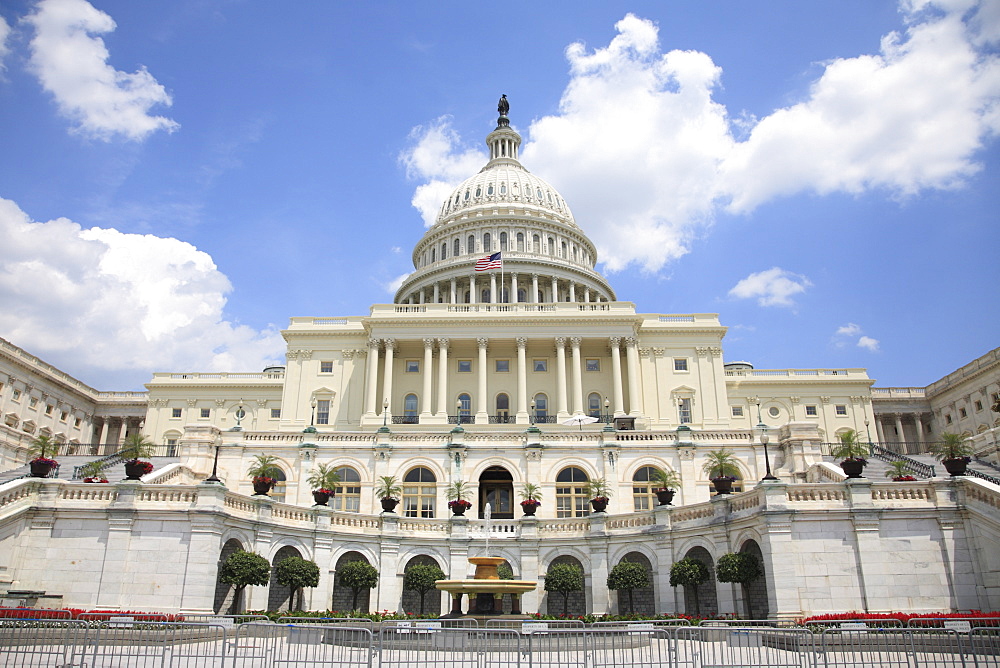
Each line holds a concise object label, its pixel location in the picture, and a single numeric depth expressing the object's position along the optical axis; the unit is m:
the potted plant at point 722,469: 34.22
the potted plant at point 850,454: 30.80
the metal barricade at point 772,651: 17.23
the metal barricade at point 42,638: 15.94
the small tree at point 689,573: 32.59
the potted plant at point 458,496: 40.16
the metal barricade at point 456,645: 18.03
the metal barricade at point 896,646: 18.09
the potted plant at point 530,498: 40.00
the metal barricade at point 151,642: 17.12
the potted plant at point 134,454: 32.84
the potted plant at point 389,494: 39.66
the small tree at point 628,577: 34.94
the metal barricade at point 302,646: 17.36
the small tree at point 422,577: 36.41
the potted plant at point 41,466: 32.92
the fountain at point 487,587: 28.28
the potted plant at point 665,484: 36.78
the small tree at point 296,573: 33.28
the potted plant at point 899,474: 33.88
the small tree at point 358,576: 35.59
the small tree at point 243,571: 31.12
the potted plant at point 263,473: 35.69
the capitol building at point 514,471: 29.52
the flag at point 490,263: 80.75
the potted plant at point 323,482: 38.69
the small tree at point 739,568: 30.28
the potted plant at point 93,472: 39.97
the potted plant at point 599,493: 38.75
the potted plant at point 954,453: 30.64
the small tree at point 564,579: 36.75
